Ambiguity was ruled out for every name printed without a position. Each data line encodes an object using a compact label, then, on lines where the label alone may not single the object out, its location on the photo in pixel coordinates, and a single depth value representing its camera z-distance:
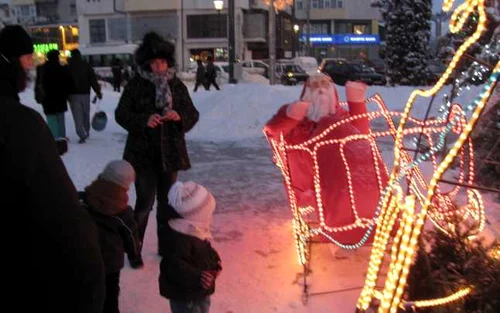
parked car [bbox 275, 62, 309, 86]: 32.06
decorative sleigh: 3.81
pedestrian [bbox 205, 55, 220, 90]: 26.00
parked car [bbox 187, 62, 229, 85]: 32.70
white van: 40.66
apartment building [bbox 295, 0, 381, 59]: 68.81
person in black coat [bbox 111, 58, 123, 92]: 28.83
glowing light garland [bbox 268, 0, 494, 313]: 2.32
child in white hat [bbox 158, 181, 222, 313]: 3.45
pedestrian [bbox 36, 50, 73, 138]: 10.83
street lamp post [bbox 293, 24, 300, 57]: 56.24
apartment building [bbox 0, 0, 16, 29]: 47.28
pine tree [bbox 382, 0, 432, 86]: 27.12
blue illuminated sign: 68.56
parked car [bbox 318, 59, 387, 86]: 31.45
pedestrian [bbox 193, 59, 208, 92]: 26.29
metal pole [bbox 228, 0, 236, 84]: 23.31
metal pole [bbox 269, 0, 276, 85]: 22.27
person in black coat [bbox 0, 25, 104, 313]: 1.72
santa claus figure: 4.50
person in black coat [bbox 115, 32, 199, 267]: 4.87
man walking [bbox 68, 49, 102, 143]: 11.27
